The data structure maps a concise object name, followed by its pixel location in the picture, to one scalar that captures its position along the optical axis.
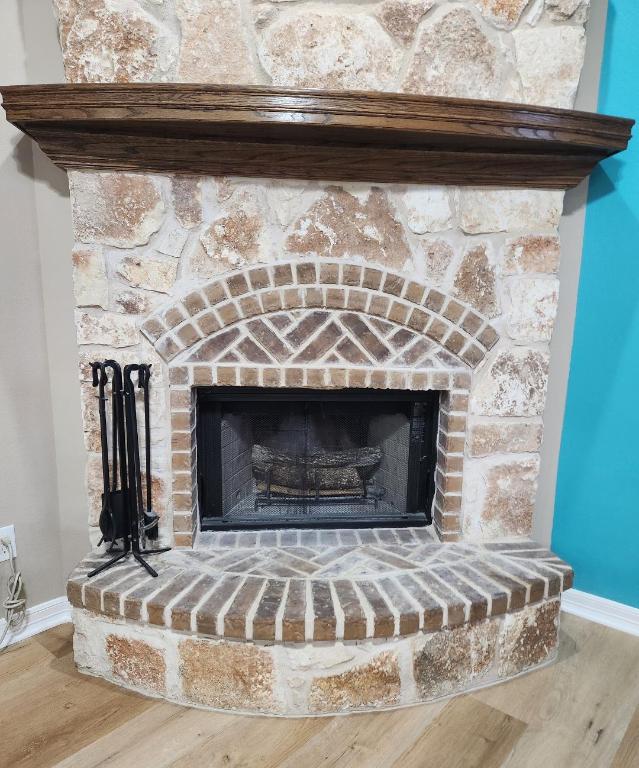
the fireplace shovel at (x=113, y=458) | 1.57
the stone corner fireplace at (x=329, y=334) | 1.46
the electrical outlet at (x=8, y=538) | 1.69
